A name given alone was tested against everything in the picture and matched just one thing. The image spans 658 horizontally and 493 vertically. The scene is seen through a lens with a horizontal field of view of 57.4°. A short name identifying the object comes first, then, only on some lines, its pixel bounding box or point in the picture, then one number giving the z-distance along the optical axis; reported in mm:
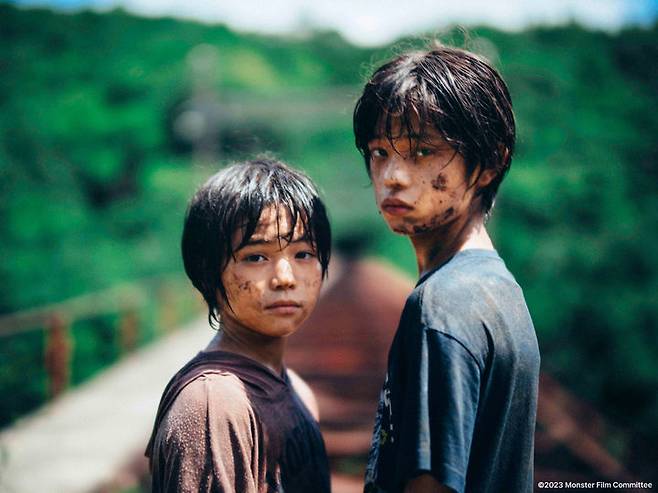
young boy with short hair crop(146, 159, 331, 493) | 1349
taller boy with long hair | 1274
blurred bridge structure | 4461
